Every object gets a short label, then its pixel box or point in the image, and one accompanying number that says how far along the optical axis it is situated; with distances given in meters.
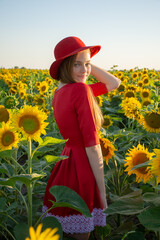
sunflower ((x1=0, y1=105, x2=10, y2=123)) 1.71
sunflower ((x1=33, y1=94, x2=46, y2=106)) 4.88
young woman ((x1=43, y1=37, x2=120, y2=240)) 1.56
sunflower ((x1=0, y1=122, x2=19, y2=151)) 1.53
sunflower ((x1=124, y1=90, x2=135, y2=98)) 3.86
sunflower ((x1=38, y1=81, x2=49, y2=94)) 5.22
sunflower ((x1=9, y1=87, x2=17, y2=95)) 5.93
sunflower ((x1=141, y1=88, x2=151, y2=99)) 4.26
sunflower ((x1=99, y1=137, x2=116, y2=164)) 1.80
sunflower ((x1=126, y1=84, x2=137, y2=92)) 4.40
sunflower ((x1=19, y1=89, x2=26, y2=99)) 5.40
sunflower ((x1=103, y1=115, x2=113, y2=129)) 2.91
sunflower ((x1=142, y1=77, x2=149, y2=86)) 5.98
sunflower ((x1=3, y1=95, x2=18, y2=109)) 3.20
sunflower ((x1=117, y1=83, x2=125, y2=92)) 4.92
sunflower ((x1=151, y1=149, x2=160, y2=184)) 1.11
